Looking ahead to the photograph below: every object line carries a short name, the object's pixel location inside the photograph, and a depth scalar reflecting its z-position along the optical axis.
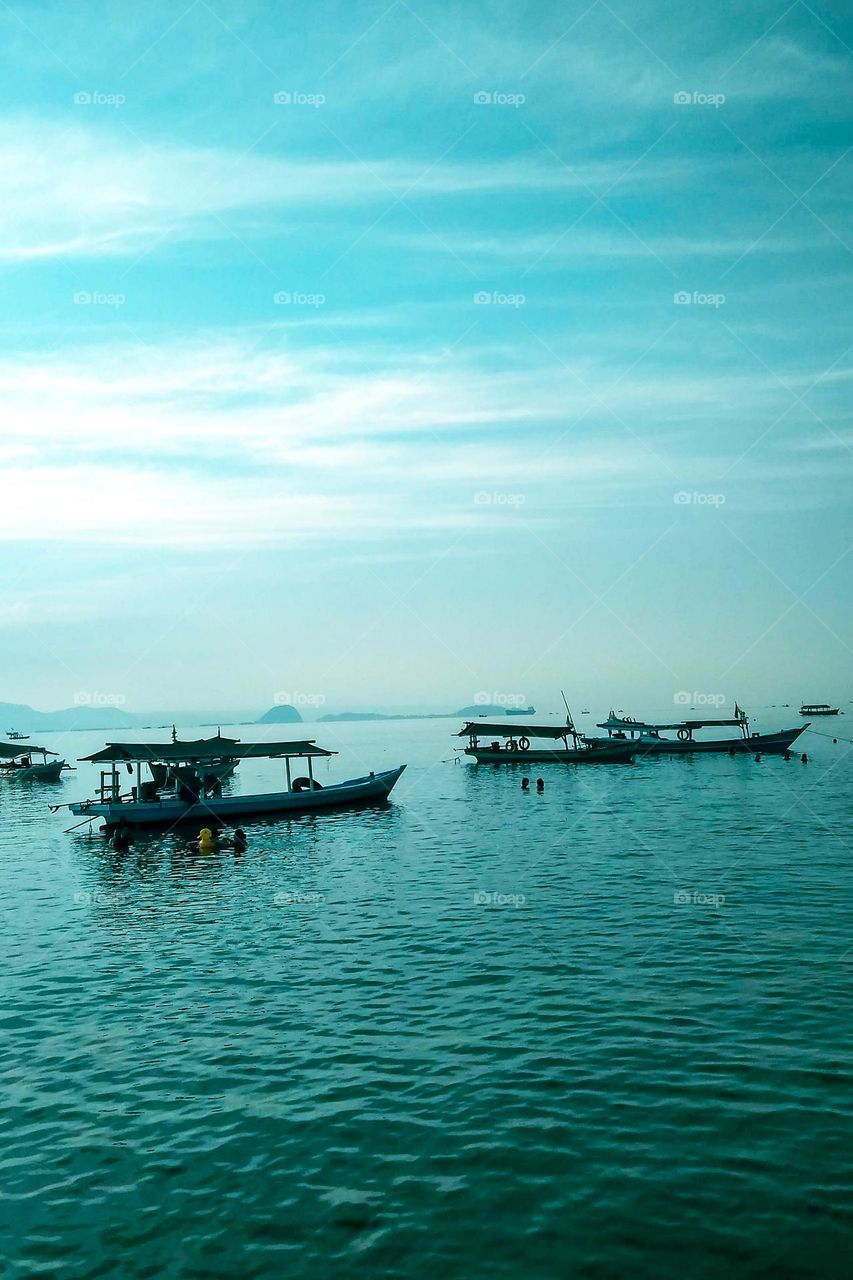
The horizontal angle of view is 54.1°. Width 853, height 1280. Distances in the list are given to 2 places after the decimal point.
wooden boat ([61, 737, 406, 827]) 54.78
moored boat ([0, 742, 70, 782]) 116.00
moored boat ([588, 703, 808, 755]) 114.00
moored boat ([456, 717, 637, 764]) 105.62
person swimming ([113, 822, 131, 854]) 47.38
